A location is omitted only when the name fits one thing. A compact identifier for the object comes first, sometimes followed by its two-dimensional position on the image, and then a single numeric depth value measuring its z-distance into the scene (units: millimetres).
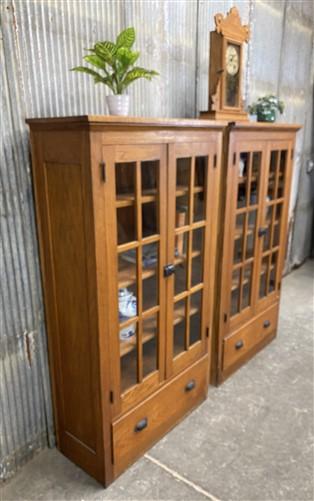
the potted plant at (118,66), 1456
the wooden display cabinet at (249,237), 2133
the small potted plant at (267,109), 2602
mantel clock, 2047
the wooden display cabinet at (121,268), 1402
